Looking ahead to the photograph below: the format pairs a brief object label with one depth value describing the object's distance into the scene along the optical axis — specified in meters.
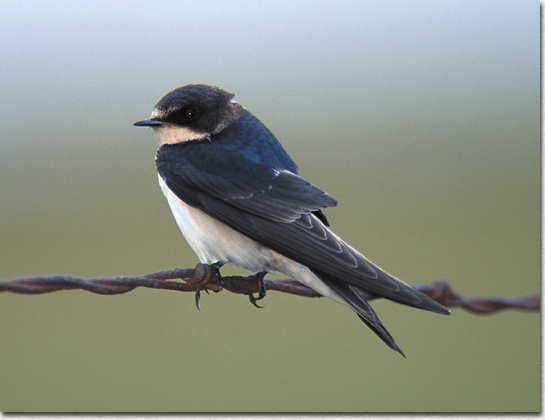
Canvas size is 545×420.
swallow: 3.07
